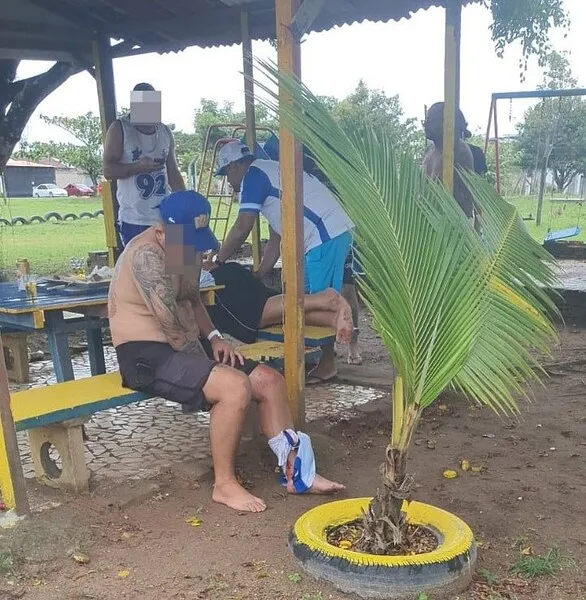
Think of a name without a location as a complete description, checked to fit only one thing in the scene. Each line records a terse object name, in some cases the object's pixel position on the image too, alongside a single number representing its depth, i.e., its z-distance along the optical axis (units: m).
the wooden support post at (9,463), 2.88
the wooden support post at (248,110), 6.40
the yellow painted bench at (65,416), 3.07
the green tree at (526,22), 6.83
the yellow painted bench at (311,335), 4.13
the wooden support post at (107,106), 7.16
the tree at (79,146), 32.09
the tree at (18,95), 8.41
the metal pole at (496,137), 10.09
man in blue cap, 3.23
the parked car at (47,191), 40.10
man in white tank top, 5.12
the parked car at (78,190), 42.05
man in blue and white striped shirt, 4.41
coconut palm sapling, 2.28
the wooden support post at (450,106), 4.91
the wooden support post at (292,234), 3.40
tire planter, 2.38
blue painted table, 3.79
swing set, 9.39
